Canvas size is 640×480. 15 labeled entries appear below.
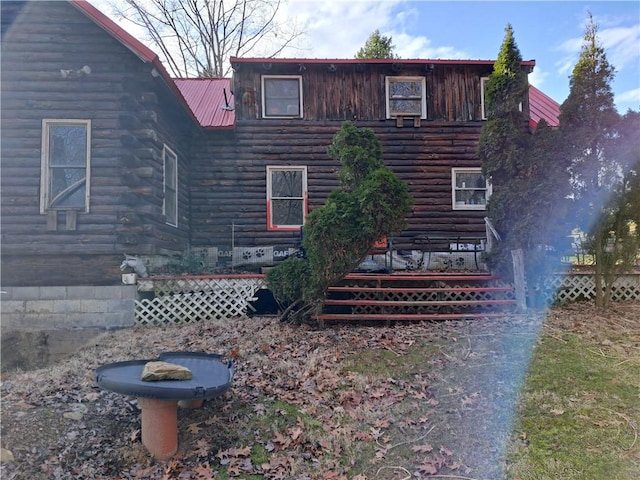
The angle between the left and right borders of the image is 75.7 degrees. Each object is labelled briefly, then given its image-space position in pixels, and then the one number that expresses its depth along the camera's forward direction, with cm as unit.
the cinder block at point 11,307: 641
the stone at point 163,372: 297
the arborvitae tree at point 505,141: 624
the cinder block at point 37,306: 646
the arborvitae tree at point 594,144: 568
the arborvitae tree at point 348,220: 485
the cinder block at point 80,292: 652
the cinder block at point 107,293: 655
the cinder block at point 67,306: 648
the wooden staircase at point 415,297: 614
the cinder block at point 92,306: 652
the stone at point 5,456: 281
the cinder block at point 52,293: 648
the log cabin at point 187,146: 660
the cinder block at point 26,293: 645
